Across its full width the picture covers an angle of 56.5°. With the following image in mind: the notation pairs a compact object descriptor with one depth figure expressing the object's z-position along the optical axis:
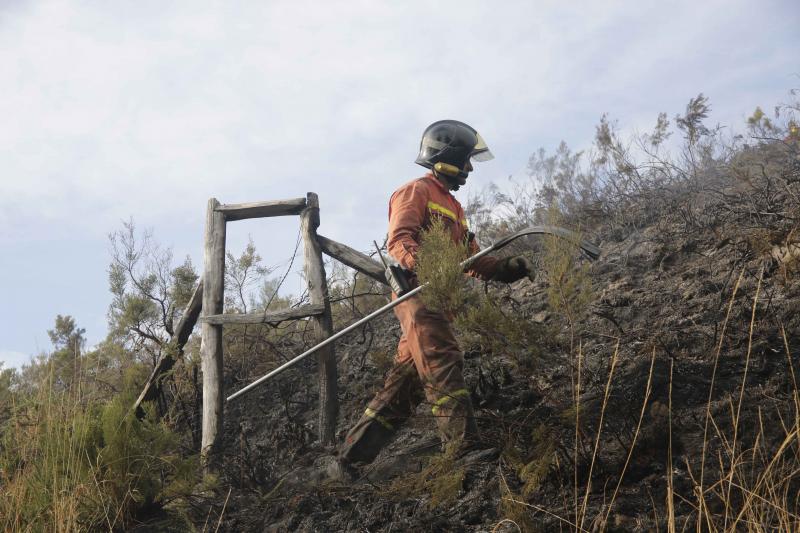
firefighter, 4.46
